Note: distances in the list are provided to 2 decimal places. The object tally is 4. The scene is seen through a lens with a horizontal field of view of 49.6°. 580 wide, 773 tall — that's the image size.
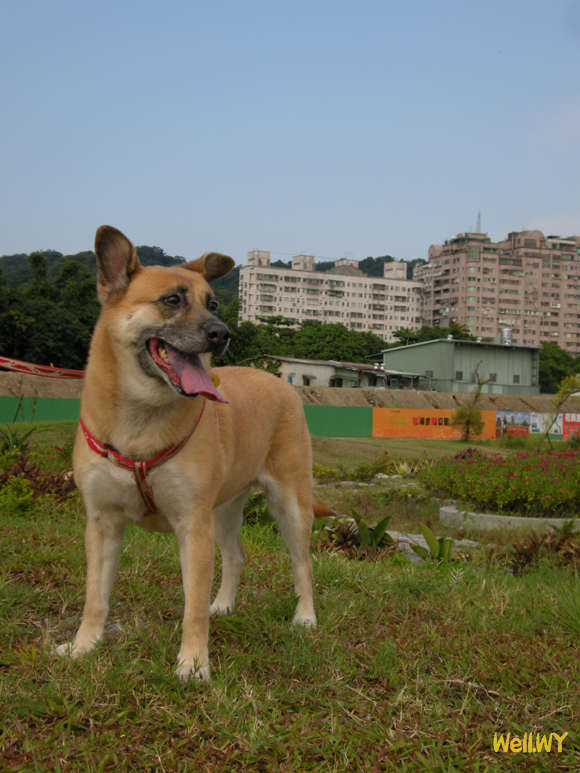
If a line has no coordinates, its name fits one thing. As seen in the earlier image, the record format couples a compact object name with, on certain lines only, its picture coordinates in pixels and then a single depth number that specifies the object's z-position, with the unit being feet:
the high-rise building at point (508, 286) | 465.06
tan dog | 10.25
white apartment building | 436.76
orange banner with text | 117.80
